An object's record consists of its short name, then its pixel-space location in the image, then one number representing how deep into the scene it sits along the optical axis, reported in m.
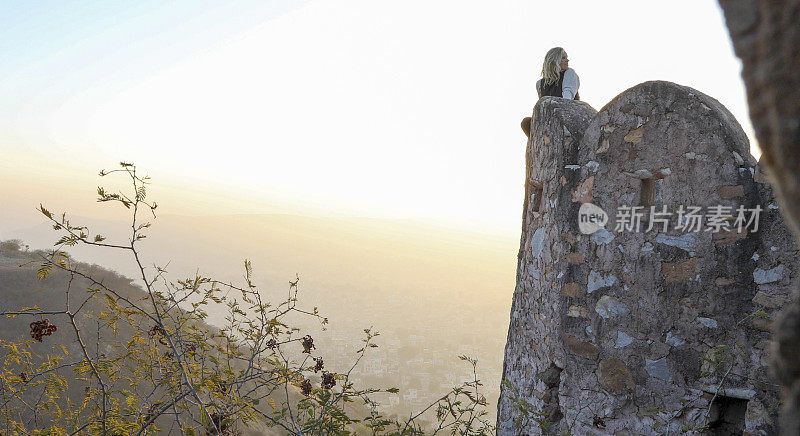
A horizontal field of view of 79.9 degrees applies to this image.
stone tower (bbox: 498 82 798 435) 2.88
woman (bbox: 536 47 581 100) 4.11
